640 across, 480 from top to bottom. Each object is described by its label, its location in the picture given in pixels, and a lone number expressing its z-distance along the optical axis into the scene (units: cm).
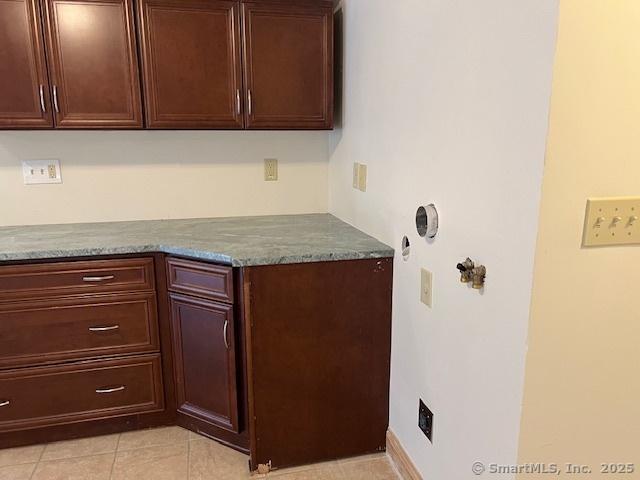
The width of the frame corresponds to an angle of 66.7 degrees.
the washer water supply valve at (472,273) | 127
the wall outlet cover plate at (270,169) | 264
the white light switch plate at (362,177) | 216
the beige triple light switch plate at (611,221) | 107
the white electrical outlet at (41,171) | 238
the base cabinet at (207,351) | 185
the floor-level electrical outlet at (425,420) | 166
